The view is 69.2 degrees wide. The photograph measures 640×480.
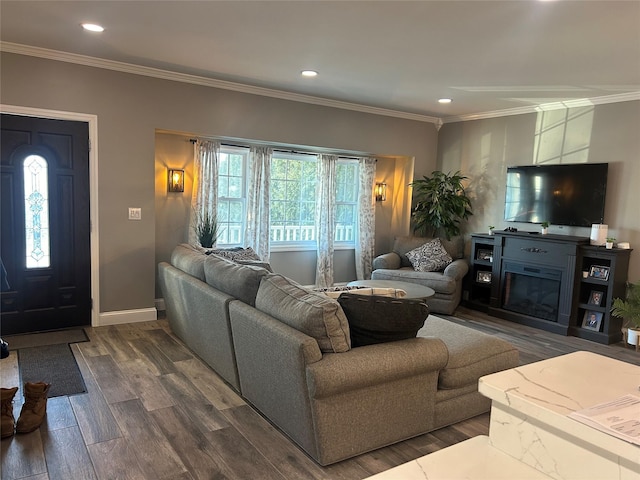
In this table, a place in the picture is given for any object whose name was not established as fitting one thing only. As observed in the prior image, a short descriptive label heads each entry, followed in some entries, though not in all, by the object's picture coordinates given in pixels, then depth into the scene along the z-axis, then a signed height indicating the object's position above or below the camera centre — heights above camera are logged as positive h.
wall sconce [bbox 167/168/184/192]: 5.35 +0.14
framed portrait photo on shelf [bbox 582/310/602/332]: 5.02 -1.22
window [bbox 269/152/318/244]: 6.29 -0.02
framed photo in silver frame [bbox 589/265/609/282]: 4.91 -0.68
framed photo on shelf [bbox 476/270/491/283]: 6.10 -0.95
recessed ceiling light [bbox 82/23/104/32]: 3.52 +1.24
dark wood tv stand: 4.91 -0.86
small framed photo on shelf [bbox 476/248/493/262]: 6.09 -0.67
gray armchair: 5.74 -0.92
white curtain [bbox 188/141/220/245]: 5.46 +0.17
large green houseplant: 6.54 +0.00
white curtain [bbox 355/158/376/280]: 6.89 -0.24
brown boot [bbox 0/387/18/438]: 2.66 -1.32
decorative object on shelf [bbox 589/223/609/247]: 5.01 -0.28
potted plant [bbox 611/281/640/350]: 4.61 -1.00
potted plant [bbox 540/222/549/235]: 5.56 -0.24
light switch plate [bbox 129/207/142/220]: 4.84 -0.23
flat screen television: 5.19 +0.16
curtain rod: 5.45 +0.61
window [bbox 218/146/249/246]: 5.82 +0.00
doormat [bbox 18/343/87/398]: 3.34 -1.42
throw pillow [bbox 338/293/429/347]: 2.59 -0.65
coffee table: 4.65 -0.93
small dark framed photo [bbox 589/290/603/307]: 5.01 -0.96
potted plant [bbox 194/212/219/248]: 5.28 -0.41
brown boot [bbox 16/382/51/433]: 2.71 -1.32
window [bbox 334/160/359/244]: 6.88 -0.05
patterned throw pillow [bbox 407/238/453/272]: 6.14 -0.74
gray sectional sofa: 2.42 -0.97
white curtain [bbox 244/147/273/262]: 5.91 -0.06
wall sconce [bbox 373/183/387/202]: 7.09 +0.14
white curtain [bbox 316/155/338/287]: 6.50 -0.27
